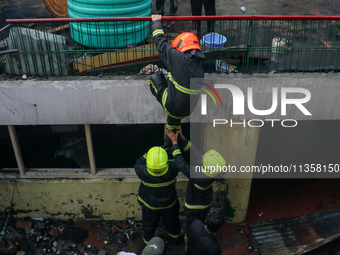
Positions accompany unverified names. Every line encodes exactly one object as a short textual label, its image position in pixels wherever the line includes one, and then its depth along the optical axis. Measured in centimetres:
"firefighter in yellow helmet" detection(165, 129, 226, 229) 457
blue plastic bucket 525
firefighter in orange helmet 384
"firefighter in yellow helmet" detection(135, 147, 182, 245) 472
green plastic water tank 518
